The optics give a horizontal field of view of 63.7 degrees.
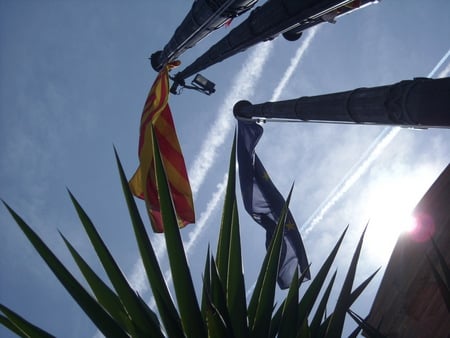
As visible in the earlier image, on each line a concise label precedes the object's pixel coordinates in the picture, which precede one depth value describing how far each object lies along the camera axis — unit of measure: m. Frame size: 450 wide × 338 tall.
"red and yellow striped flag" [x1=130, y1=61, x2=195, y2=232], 5.79
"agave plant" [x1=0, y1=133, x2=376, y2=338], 1.92
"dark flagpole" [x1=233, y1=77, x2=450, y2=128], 3.40
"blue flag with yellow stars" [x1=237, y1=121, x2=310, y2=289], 6.59
